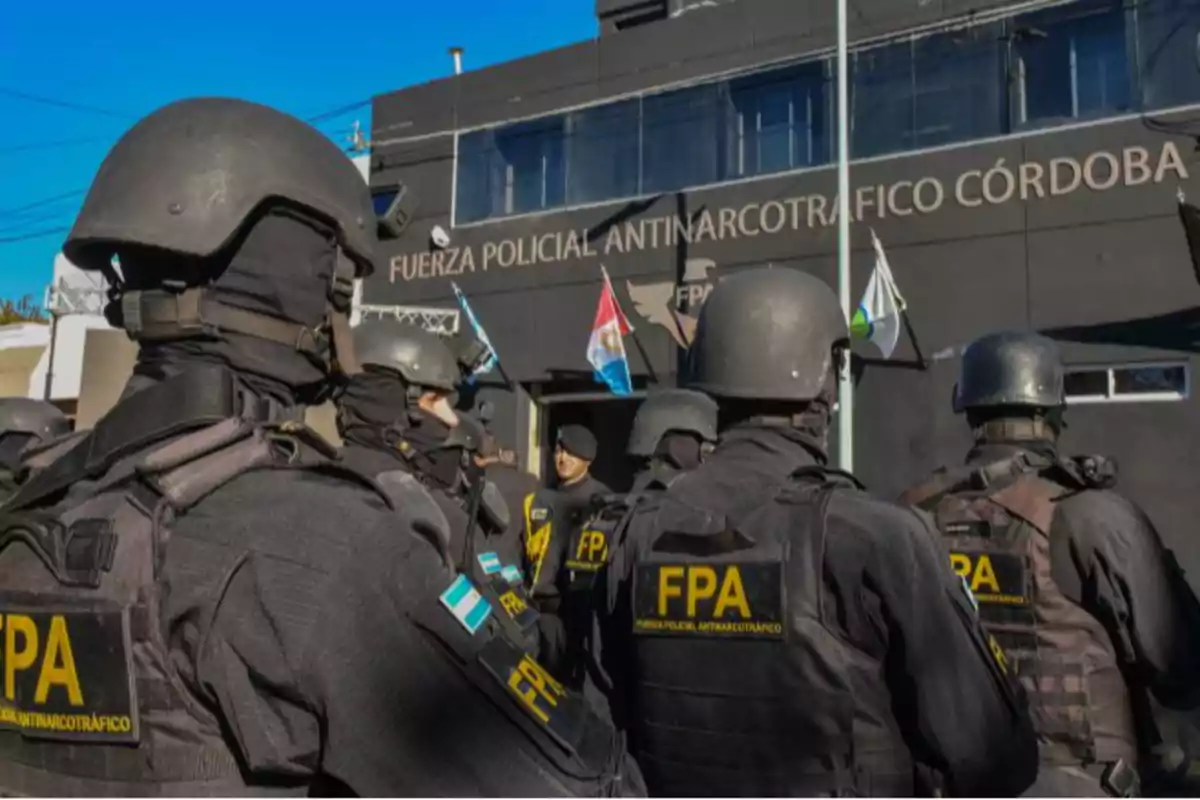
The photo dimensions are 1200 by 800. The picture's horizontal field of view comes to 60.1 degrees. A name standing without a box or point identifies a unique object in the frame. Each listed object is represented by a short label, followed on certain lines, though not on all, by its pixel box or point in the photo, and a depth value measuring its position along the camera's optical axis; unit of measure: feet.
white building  47.47
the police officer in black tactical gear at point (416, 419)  16.35
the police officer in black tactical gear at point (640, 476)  11.20
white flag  42.45
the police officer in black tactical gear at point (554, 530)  21.94
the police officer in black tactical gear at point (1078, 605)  12.42
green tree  95.93
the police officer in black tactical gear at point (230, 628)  5.40
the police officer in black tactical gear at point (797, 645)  8.69
